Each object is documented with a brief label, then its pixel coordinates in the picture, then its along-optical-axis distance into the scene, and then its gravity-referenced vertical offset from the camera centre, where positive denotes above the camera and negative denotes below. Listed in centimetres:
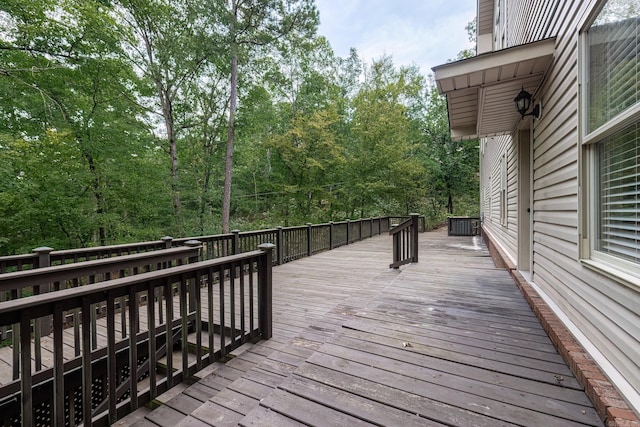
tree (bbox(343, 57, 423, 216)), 1508 +285
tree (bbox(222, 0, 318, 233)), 1091 +691
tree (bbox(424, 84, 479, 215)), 2073 +318
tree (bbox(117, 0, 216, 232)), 984 +550
